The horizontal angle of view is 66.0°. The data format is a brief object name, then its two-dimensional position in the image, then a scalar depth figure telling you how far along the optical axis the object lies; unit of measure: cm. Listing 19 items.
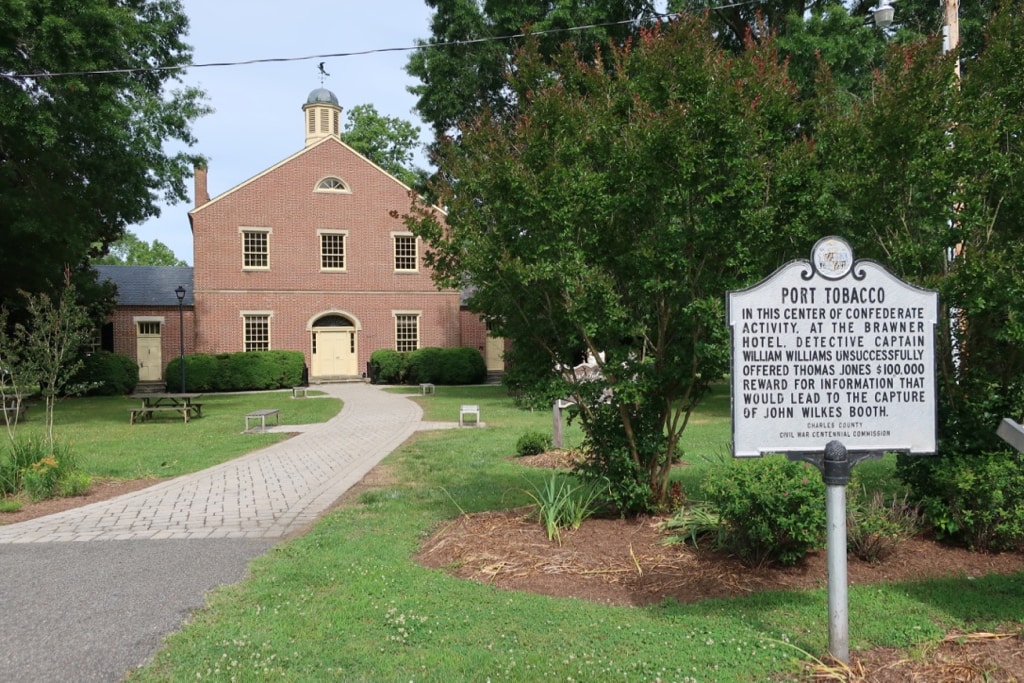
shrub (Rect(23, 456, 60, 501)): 909
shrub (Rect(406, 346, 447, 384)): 3325
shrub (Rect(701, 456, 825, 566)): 505
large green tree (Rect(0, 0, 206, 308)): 1714
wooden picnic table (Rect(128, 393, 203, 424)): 1941
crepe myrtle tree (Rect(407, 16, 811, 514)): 562
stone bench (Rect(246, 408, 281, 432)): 1620
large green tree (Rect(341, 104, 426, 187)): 5262
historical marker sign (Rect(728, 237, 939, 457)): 405
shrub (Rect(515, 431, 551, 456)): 1180
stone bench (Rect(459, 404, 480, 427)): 1699
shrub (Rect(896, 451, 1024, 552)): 531
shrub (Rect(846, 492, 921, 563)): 545
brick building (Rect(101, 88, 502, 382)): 3347
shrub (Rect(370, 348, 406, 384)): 3353
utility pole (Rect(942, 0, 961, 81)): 900
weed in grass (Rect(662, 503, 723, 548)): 589
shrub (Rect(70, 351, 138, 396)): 2997
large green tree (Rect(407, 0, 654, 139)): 1961
